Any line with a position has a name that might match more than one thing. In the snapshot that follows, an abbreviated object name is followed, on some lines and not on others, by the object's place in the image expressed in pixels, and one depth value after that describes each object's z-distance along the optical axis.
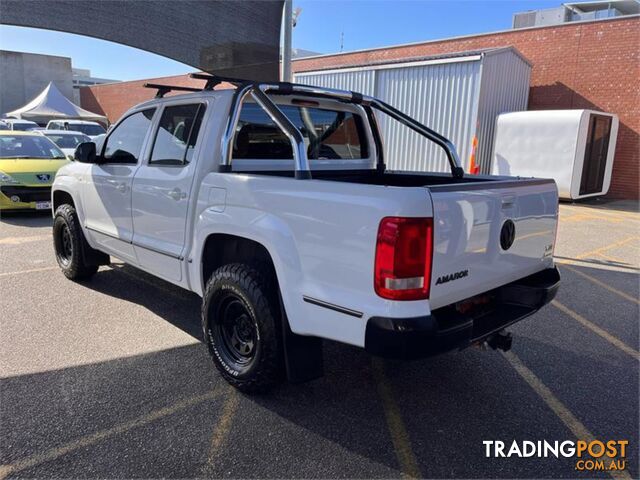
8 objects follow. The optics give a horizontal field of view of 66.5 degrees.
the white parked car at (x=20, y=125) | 20.90
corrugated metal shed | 12.84
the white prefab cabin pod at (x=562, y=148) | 11.77
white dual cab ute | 2.41
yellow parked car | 8.86
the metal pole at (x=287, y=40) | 7.41
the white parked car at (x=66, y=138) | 14.02
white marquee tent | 27.59
